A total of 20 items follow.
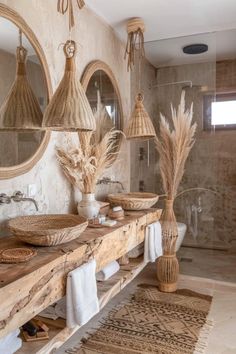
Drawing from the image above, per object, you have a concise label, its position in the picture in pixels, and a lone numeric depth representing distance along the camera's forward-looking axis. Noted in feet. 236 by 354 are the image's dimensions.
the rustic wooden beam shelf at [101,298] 4.93
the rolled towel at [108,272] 7.54
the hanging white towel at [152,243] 8.63
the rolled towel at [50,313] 5.76
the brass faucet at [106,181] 9.56
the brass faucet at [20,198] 5.82
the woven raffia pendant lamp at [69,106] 5.47
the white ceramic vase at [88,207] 7.31
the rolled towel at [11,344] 4.65
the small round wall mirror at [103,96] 8.84
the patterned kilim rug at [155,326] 7.18
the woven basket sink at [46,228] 4.96
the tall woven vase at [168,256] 10.13
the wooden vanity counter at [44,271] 3.77
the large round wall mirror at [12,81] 5.70
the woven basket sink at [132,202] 8.70
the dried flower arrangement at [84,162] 7.23
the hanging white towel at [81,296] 4.97
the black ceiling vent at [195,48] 11.42
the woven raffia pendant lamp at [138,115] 9.76
